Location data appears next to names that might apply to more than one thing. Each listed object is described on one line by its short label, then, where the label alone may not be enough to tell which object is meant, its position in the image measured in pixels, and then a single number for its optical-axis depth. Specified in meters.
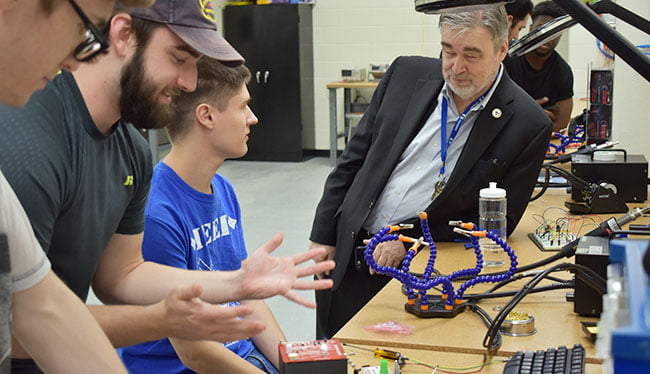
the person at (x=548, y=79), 4.09
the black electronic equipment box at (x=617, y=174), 2.74
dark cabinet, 7.80
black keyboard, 1.38
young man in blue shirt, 1.79
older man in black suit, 2.30
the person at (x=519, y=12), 3.56
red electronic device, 1.35
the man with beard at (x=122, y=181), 1.31
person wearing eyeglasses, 0.97
